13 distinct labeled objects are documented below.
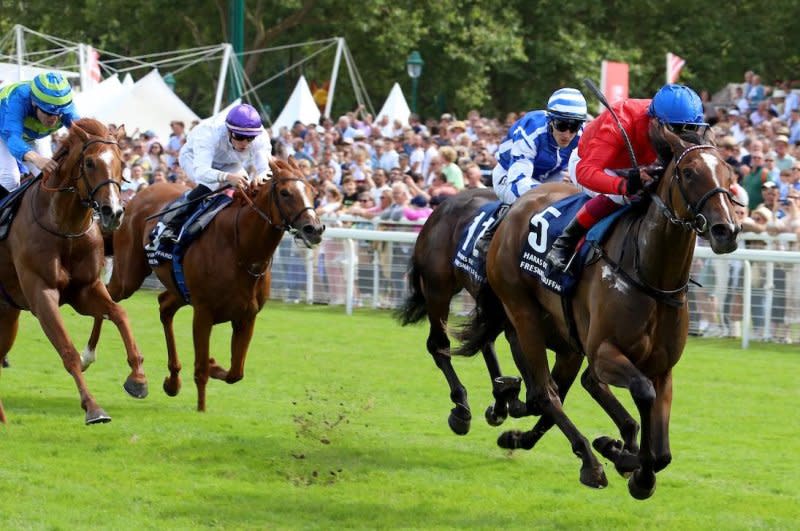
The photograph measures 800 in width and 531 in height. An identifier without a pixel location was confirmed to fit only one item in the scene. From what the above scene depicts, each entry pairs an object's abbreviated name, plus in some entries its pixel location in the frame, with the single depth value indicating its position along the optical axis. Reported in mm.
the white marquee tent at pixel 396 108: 48344
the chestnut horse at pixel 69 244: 15914
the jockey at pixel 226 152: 18172
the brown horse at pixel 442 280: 17375
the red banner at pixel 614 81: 37250
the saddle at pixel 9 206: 17250
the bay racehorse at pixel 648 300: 11555
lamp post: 56469
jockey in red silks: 12398
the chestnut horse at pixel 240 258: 17453
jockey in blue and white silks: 16141
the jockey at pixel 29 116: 17062
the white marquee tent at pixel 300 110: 48937
